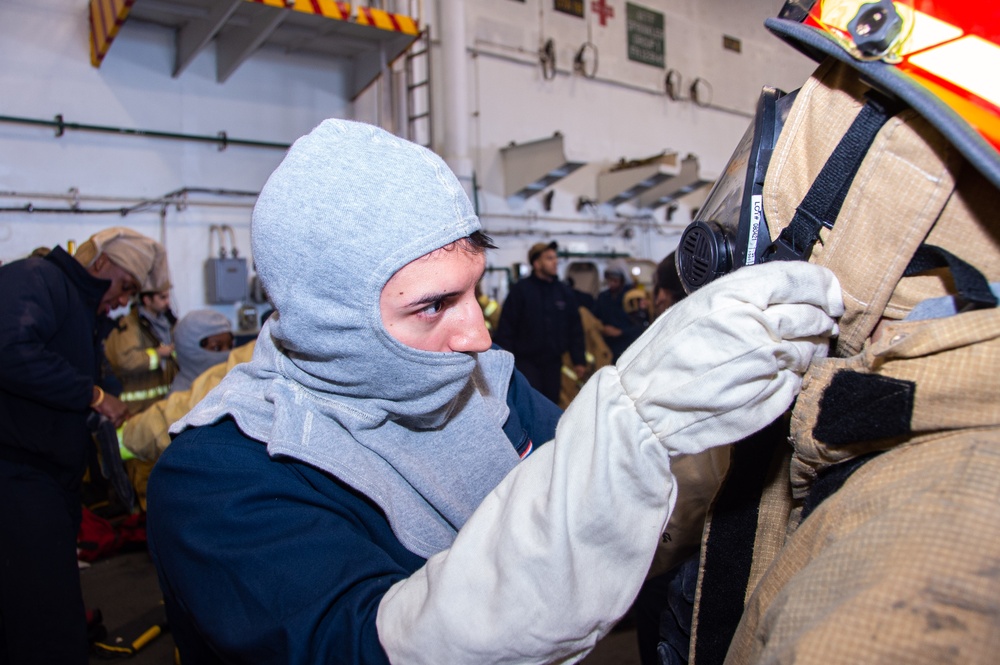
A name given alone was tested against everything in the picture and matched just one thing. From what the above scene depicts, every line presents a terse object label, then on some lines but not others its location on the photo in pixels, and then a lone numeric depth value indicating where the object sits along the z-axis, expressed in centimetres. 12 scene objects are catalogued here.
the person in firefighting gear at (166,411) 302
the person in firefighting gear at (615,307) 726
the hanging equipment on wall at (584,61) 773
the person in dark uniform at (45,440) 246
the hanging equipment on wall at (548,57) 738
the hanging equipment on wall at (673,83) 867
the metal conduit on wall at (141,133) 475
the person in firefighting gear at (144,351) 475
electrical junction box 534
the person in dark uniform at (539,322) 584
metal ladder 606
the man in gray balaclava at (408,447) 75
